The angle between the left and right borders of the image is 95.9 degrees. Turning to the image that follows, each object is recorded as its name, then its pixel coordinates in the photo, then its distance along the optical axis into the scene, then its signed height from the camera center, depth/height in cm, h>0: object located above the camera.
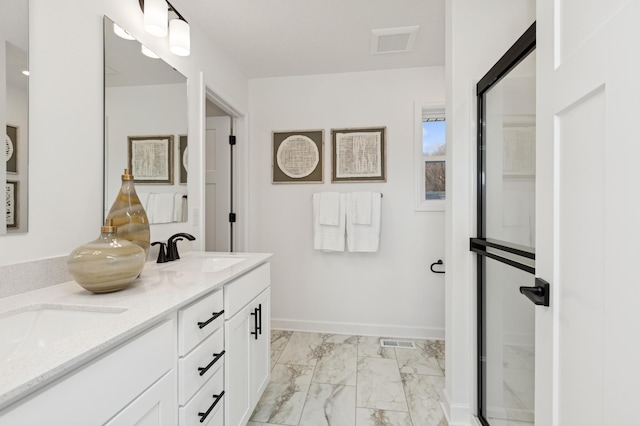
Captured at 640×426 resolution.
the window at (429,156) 263 +52
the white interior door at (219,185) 272 +25
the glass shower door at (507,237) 110 -11
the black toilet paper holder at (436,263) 259 -46
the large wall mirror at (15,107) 93 +34
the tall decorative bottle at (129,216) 121 -2
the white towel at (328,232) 266 -19
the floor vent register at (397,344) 248 -115
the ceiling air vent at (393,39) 210 +132
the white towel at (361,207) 258 +4
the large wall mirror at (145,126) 132 +44
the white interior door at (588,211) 49 +0
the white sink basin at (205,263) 143 -29
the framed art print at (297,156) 278 +54
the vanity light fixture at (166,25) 146 +100
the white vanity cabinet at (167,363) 55 -40
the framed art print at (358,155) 269 +54
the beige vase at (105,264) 90 -17
